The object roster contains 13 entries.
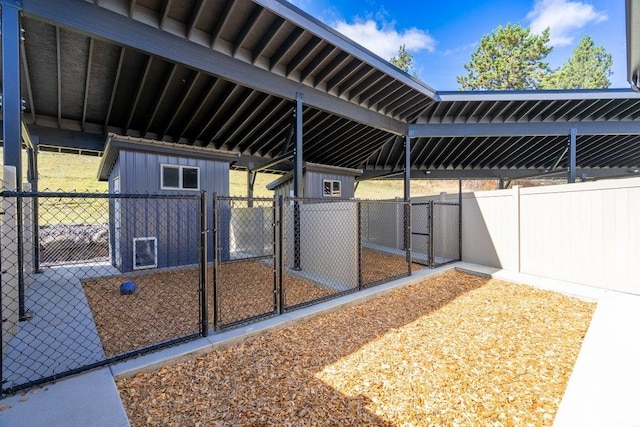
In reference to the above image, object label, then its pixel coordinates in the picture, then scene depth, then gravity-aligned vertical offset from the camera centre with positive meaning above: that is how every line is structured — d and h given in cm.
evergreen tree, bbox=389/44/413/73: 3081 +1644
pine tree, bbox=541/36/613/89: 2588 +1311
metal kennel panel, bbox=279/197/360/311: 486 -76
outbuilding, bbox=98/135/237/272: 616 +22
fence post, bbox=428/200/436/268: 591 -62
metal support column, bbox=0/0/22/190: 347 +145
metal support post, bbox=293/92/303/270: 618 +94
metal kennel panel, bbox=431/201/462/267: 698 -60
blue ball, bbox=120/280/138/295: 462 -128
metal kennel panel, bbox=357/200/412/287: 654 -111
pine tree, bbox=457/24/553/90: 2186 +1206
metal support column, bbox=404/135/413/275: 915 +127
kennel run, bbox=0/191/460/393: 283 -126
